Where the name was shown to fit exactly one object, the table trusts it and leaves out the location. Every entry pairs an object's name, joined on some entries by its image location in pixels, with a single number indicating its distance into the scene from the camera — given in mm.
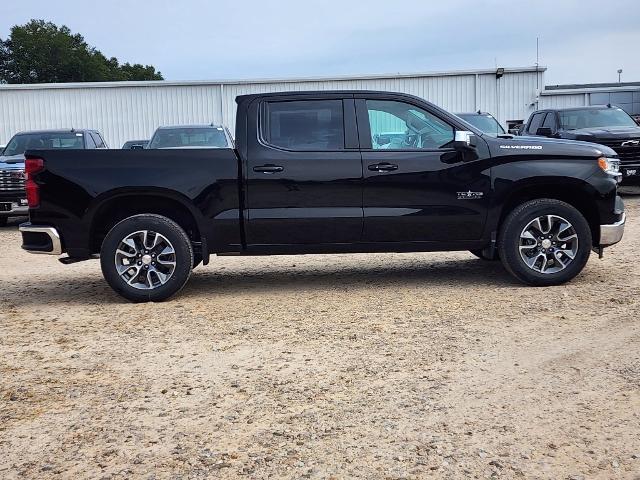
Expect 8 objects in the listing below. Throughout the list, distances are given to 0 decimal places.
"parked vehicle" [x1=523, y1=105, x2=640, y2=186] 15430
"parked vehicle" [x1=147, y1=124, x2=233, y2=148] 13648
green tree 84688
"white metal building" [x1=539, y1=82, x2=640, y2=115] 29609
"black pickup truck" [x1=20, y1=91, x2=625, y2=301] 6926
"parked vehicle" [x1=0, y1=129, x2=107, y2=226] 13469
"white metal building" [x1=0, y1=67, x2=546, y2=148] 27844
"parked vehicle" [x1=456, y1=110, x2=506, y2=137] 16250
